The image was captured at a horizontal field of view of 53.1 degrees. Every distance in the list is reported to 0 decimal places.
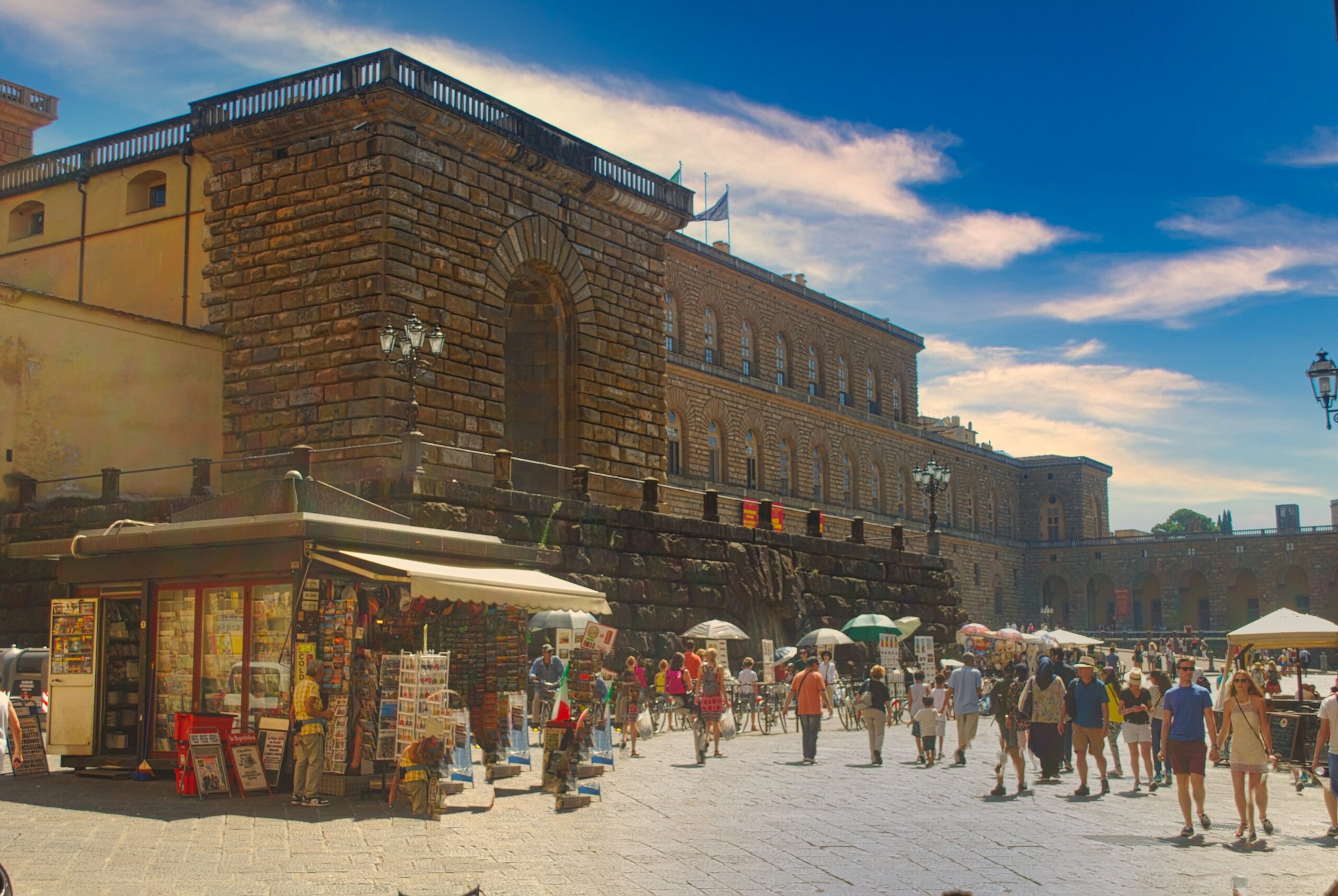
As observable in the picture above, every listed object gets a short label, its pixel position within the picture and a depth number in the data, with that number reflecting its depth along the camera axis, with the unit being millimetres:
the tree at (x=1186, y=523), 113750
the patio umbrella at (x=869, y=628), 25125
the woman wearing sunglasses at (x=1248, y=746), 10609
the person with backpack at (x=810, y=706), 15641
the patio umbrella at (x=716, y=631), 21219
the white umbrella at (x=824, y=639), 23469
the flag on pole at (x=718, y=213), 44250
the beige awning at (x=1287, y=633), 21078
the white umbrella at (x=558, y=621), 18984
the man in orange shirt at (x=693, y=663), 18719
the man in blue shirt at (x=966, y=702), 16000
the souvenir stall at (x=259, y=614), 11344
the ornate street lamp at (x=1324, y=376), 15906
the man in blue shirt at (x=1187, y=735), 10766
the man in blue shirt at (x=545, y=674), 16641
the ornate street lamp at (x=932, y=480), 32562
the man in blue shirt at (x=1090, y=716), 13227
